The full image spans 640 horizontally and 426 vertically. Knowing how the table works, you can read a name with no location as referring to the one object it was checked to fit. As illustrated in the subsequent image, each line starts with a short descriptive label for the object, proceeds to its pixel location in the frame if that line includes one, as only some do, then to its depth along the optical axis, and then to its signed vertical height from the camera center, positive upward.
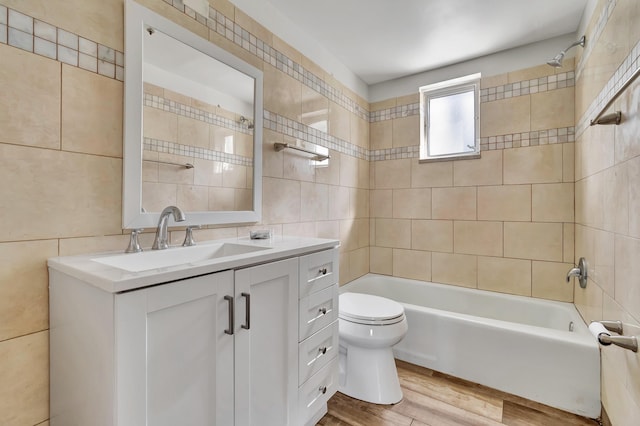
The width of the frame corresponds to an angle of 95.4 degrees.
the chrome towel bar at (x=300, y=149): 1.88 +0.44
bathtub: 1.61 -0.84
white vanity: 0.76 -0.40
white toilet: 1.70 -0.85
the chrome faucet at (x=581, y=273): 1.82 -0.37
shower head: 1.86 +1.06
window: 2.57 +0.88
